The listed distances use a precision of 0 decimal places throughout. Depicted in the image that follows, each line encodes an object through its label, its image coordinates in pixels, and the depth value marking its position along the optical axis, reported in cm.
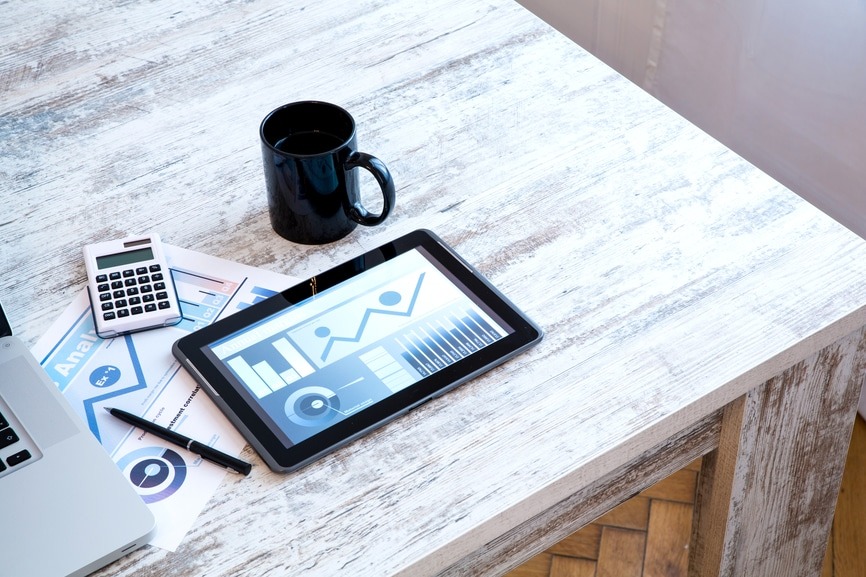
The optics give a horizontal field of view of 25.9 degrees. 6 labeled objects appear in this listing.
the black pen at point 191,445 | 153
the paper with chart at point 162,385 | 152
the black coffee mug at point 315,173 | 166
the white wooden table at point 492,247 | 152
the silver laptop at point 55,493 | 147
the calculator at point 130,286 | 163
